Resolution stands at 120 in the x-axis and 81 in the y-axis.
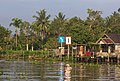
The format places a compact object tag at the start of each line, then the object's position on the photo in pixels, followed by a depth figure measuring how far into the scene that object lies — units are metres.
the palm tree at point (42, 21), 113.24
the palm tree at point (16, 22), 116.76
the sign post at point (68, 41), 76.19
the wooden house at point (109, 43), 77.09
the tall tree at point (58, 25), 110.94
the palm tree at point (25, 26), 117.88
